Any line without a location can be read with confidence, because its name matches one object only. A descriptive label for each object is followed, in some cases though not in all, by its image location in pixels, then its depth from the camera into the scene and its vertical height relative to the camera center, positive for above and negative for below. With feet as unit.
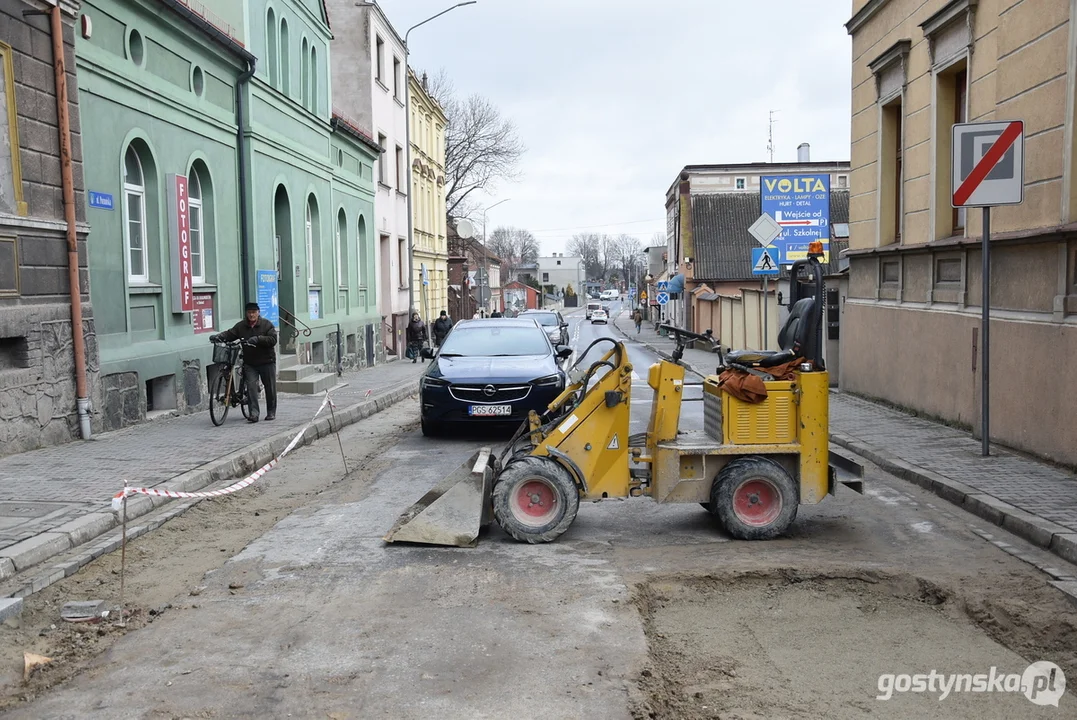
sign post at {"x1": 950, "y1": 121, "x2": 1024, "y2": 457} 29.60 +3.61
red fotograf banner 45.73 +2.34
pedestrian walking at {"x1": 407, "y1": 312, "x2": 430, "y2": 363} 99.30 -3.88
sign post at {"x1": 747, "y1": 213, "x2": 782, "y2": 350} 57.36 +2.84
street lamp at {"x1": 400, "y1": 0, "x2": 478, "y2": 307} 104.32 +20.41
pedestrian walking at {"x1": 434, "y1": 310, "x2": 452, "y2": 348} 103.50 -3.22
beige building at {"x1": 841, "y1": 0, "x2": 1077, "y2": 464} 29.94 +2.49
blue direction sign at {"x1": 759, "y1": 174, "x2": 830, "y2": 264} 60.18 +5.13
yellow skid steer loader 21.71 -3.73
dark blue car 38.75 -3.53
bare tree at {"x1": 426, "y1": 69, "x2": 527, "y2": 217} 189.47 +28.39
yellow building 127.95 +13.06
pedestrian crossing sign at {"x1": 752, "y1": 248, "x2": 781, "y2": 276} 61.62 +1.96
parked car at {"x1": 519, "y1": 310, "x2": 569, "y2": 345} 88.79 -2.84
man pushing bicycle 42.57 -1.94
